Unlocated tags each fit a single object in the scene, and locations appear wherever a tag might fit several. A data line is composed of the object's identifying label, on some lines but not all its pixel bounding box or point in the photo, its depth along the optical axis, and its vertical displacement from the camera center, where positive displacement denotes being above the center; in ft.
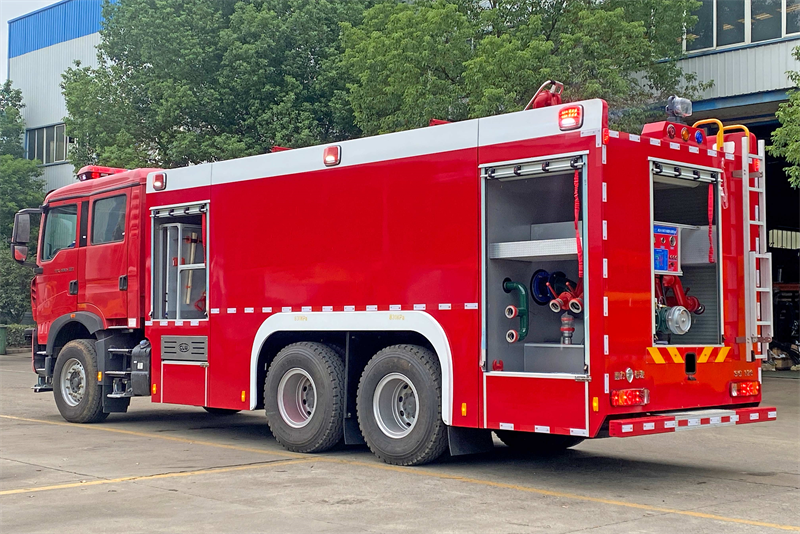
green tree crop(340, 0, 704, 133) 58.39 +16.95
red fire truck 27.43 +1.32
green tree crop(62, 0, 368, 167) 76.69 +19.69
